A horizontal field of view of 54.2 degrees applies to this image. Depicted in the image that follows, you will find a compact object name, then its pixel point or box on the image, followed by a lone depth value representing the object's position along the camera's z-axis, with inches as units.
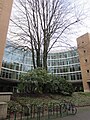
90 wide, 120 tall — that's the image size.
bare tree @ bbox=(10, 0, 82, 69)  385.2
